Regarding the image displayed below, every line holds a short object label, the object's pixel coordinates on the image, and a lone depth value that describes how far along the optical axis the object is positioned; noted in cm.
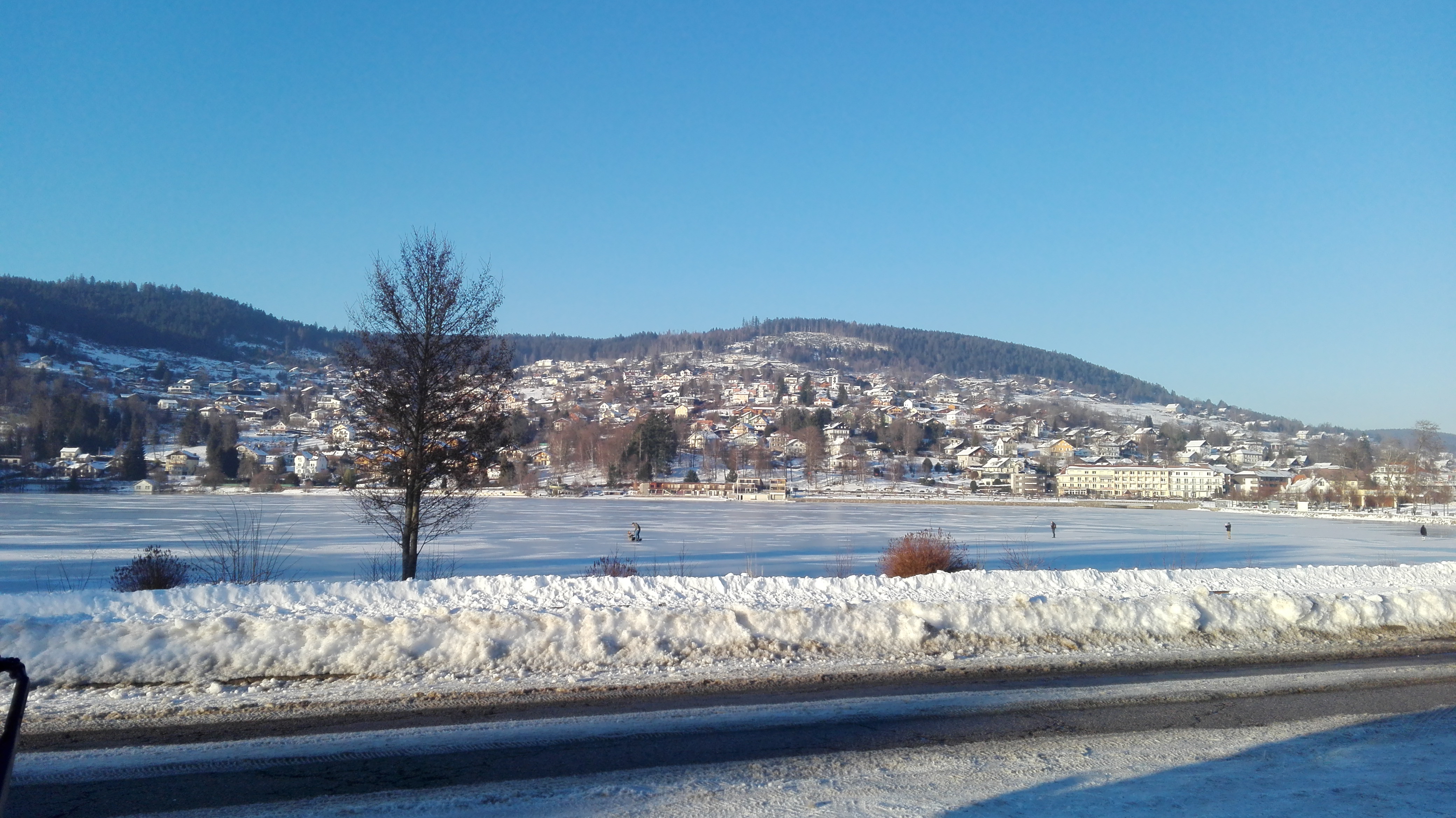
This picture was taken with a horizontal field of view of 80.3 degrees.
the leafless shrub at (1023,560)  2116
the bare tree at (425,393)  1556
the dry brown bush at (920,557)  1845
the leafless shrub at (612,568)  1755
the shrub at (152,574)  1535
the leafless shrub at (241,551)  1741
